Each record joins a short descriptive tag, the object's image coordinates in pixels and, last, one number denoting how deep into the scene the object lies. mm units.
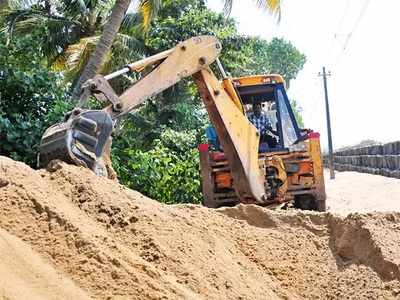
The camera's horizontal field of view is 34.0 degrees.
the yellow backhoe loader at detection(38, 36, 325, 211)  6352
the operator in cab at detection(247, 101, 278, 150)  10469
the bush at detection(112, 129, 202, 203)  11641
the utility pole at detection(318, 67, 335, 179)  39000
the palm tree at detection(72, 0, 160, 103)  13781
